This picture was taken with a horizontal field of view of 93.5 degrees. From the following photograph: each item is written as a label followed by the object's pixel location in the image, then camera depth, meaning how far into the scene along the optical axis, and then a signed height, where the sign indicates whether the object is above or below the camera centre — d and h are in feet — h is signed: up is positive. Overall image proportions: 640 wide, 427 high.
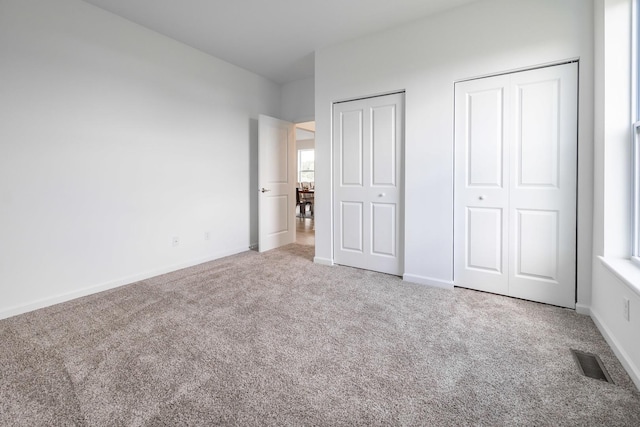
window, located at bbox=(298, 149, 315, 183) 36.99 +5.07
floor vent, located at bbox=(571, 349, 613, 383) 5.16 -2.91
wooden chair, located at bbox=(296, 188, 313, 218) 27.76 +0.29
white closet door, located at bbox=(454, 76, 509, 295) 8.64 +0.60
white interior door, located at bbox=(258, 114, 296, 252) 14.37 +1.19
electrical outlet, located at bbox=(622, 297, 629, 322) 5.35 -1.86
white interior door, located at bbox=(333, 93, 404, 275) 10.61 +0.86
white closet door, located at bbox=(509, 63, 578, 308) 7.81 +0.55
